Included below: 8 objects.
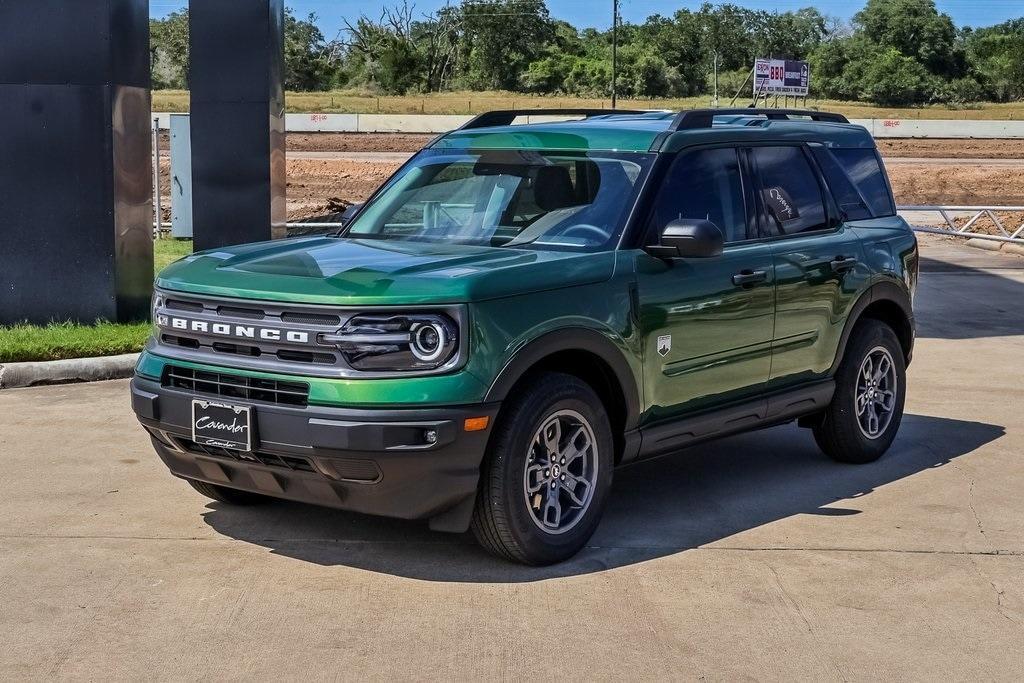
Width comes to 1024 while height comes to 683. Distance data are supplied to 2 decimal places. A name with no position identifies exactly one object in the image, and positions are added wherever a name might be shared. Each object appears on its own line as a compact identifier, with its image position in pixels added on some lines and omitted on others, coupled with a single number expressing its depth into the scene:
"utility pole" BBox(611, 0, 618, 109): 68.33
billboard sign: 59.47
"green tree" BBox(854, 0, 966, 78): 106.50
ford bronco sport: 5.26
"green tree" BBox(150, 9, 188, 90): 97.71
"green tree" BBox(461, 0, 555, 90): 100.12
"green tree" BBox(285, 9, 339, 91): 98.62
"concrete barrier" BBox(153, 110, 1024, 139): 62.78
